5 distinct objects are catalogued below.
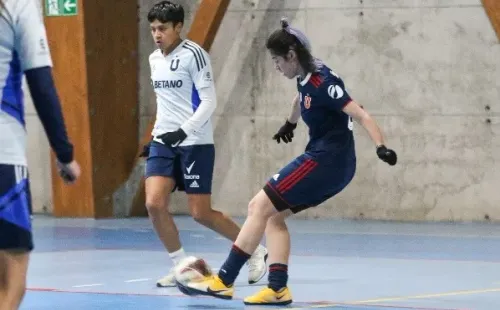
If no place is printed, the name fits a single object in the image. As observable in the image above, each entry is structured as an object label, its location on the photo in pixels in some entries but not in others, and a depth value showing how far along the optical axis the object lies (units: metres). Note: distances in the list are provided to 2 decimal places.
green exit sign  29.48
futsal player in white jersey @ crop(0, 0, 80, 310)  8.56
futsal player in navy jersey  14.64
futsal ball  14.91
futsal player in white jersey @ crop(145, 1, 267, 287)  16.91
